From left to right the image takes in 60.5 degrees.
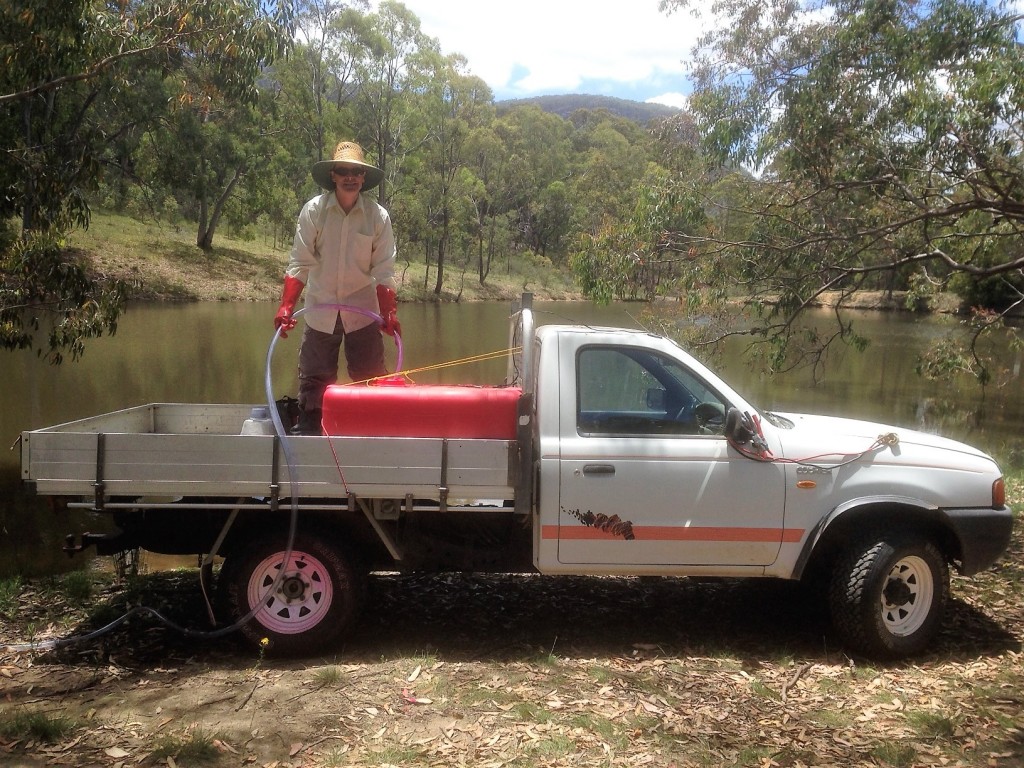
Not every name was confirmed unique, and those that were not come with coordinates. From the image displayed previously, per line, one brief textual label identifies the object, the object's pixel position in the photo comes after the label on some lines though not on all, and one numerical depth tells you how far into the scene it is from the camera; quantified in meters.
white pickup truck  4.51
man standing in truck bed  5.64
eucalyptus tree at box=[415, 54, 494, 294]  39.59
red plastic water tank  4.63
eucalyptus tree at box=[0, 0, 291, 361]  6.74
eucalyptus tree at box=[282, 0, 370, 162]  31.78
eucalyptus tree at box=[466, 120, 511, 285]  46.50
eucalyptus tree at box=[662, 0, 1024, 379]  9.33
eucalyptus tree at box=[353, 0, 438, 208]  36.25
